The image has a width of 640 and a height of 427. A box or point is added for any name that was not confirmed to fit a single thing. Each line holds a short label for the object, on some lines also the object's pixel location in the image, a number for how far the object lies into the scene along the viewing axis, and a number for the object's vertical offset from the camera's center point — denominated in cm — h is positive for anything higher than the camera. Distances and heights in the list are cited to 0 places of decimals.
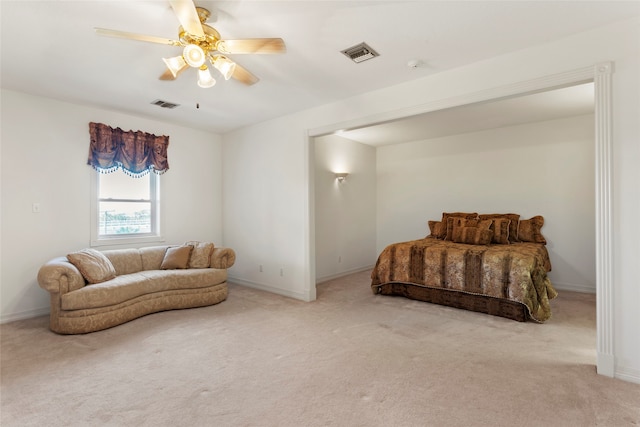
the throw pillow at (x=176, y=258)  425 -60
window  434 +8
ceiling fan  202 +119
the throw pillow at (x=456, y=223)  531 -20
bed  354 -72
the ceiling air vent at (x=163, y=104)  396 +143
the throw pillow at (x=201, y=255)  435 -58
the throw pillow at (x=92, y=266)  340 -56
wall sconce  586 +69
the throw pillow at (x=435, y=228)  568 -30
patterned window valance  419 +90
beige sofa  312 -77
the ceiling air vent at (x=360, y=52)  268 +141
